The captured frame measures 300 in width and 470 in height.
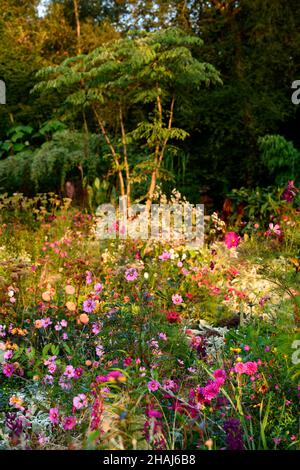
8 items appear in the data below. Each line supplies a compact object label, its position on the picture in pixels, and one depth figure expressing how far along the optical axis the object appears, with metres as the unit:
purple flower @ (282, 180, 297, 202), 6.44
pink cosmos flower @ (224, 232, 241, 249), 5.50
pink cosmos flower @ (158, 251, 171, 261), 4.31
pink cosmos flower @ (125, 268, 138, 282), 3.60
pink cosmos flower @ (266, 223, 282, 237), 5.48
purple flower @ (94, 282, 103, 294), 3.45
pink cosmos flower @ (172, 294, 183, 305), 3.58
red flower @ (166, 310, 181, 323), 3.56
